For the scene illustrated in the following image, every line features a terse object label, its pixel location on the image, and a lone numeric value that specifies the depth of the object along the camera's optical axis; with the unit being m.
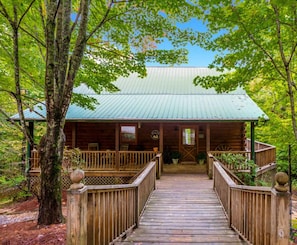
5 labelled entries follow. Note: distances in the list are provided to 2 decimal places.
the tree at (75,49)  5.87
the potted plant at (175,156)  13.31
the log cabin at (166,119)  11.84
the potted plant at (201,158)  13.27
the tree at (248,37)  6.09
